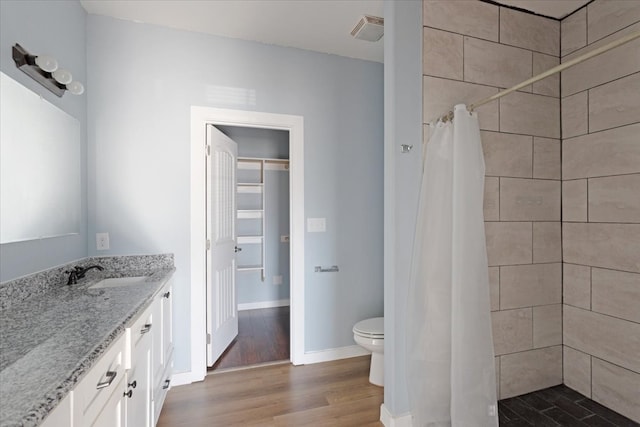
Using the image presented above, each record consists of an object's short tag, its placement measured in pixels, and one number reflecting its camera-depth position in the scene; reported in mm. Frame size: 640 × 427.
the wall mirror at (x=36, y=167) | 1325
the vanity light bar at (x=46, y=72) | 1393
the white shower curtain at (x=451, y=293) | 1521
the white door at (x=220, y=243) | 2400
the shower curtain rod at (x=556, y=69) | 1029
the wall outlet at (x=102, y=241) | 2100
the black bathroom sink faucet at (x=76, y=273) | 1725
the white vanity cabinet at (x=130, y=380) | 809
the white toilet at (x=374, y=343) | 2152
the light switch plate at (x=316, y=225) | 2555
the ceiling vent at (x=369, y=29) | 2128
